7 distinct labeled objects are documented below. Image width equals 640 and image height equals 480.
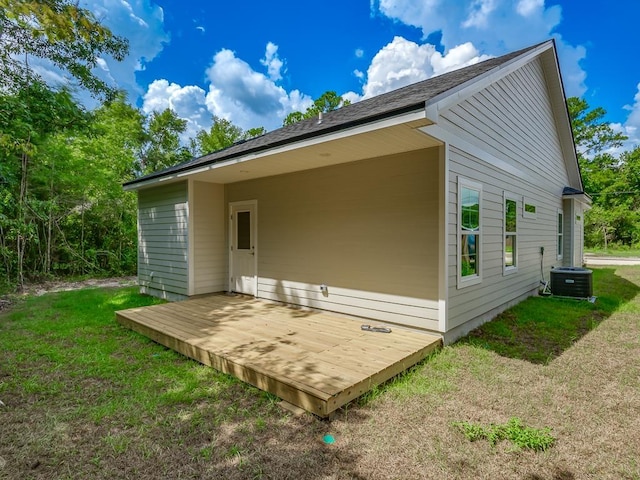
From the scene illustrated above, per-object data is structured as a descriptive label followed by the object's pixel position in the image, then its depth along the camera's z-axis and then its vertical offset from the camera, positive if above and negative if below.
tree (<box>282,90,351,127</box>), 22.56 +9.62
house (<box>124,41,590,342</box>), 4.02 +0.49
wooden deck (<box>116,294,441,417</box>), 2.77 -1.25
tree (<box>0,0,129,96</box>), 3.05 +3.18
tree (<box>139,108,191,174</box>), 18.23 +5.81
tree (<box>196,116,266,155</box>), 21.44 +7.07
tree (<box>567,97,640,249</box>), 22.83 +4.19
